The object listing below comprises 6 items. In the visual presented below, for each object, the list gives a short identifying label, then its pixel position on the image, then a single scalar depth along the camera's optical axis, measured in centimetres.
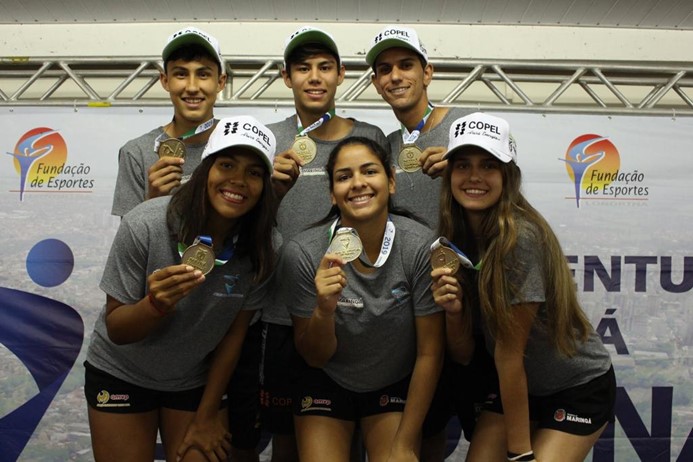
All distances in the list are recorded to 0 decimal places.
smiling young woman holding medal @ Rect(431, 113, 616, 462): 191
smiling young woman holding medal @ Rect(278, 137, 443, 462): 203
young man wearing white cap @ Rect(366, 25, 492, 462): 232
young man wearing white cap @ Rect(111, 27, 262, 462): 232
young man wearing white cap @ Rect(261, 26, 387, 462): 235
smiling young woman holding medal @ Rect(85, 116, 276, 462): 192
